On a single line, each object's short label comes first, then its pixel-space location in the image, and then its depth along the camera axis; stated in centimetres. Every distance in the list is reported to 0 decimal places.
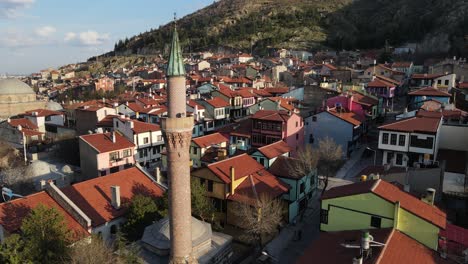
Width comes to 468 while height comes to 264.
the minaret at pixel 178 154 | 1989
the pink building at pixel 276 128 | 4247
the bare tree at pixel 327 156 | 3653
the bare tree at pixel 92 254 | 1938
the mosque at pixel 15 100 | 7775
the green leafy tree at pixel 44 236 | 1958
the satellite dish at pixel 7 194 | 3125
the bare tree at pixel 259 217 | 2619
